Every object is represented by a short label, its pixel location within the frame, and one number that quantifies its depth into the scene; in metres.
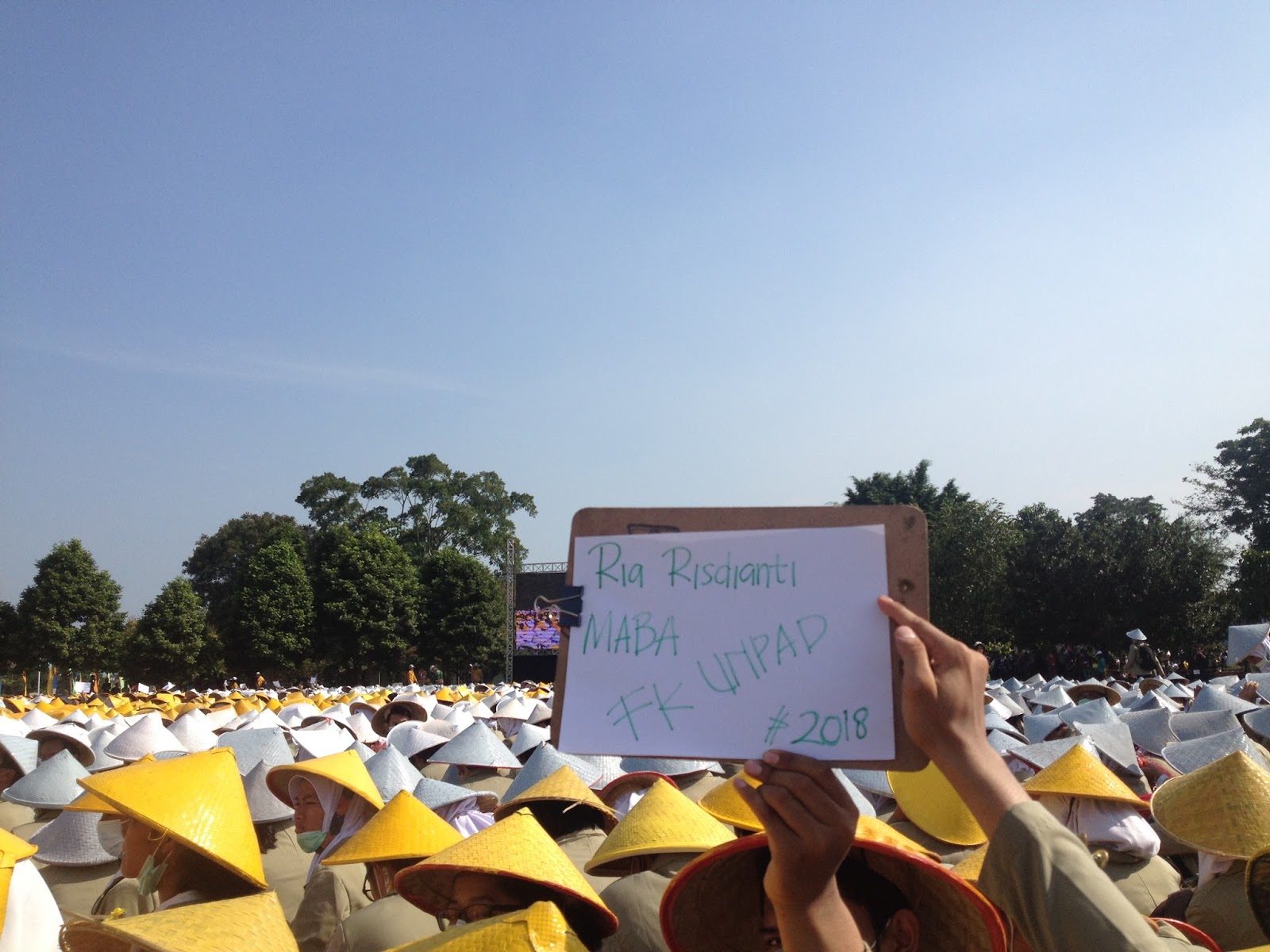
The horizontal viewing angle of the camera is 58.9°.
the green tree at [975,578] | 40.53
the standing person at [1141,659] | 23.25
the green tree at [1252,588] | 34.28
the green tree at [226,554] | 80.94
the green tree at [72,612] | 47.19
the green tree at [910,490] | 58.41
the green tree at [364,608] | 54.16
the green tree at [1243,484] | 48.50
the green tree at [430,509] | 70.56
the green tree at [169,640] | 48.22
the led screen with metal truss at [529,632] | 40.78
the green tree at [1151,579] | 36.66
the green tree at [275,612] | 52.09
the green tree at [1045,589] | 38.66
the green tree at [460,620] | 56.25
